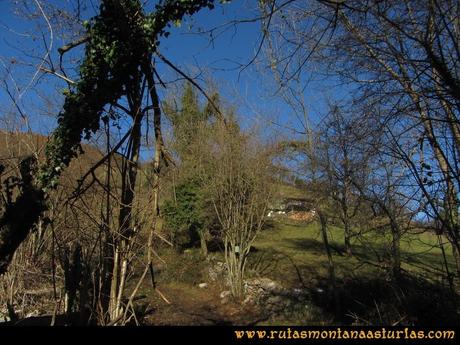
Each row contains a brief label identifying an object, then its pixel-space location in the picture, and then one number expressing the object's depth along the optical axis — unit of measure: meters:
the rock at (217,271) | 15.70
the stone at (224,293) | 13.91
